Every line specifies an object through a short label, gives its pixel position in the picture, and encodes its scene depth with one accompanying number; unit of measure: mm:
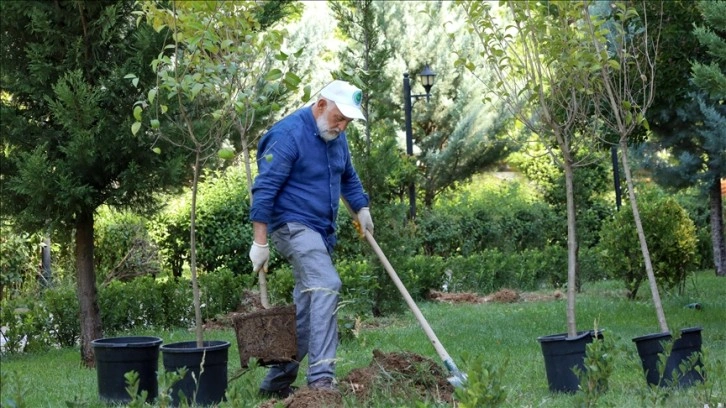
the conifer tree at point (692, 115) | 6566
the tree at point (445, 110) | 23047
